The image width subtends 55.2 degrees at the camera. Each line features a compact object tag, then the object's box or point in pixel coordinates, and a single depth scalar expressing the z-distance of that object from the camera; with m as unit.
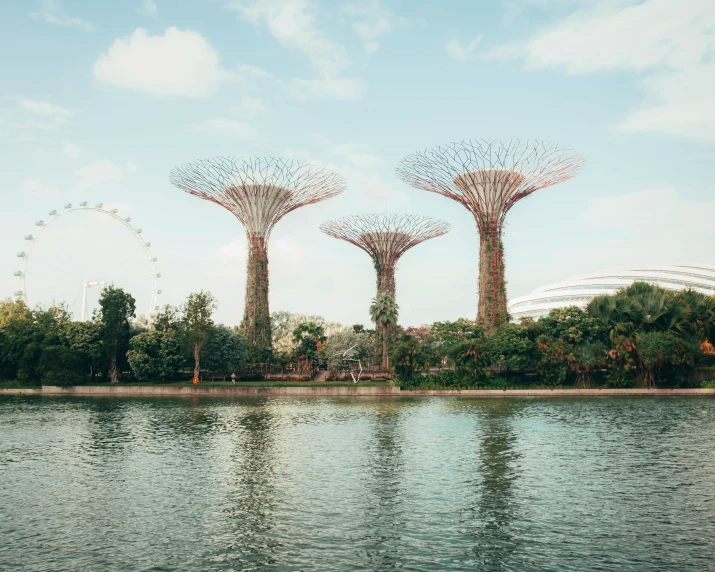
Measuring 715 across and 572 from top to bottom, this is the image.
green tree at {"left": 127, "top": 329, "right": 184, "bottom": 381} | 68.19
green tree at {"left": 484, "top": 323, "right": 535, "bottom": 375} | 62.94
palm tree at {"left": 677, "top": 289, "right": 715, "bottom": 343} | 64.62
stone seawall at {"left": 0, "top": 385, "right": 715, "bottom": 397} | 58.84
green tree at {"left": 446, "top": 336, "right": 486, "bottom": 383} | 63.12
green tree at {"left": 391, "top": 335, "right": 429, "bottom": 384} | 64.12
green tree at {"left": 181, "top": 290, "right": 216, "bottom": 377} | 69.44
